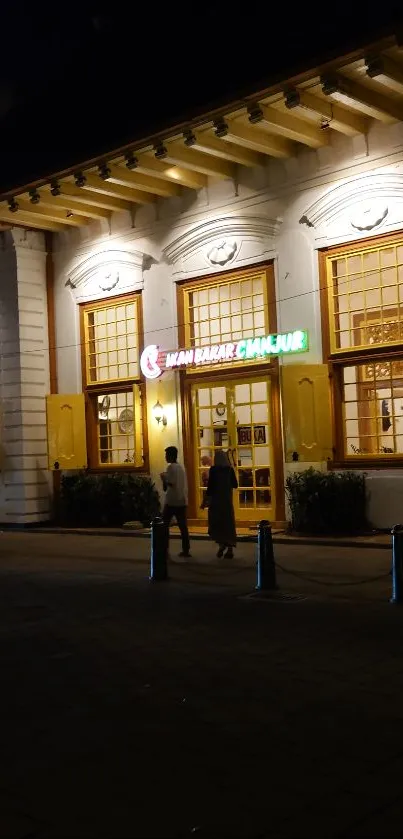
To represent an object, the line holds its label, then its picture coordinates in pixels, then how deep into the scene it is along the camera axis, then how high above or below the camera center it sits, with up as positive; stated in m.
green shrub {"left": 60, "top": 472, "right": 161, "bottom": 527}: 17.89 -0.70
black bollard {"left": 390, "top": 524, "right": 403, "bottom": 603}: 9.05 -1.15
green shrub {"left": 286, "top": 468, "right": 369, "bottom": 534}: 14.67 -0.74
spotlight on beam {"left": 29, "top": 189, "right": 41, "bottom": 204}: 17.22 +5.38
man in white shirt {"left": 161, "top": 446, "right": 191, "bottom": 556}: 13.58 -0.44
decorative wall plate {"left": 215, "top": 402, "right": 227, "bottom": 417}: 17.34 +1.05
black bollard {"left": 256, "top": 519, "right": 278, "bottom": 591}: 10.16 -1.18
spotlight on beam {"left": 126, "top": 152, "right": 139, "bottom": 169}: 15.69 +5.46
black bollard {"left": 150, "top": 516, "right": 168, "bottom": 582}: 11.23 -1.13
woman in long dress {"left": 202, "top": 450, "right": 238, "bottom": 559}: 13.03 -0.63
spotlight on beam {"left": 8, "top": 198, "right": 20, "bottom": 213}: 17.82 +5.40
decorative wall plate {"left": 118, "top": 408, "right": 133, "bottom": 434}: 19.05 +0.97
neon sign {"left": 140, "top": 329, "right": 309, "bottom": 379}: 15.43 +2.04
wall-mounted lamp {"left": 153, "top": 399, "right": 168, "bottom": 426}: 17.84 +1.04
